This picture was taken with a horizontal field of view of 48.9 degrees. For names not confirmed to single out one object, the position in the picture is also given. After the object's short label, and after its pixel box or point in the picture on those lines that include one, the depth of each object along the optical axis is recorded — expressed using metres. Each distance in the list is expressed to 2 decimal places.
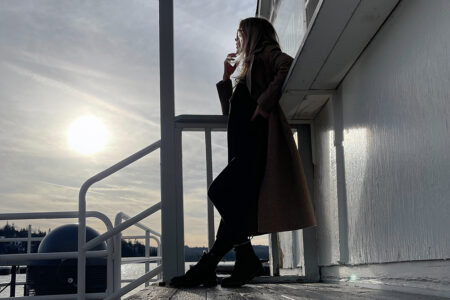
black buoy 4.58
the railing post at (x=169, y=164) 2.48
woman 2.10
